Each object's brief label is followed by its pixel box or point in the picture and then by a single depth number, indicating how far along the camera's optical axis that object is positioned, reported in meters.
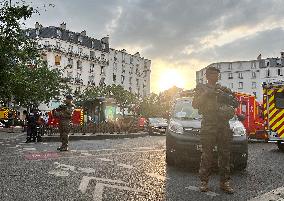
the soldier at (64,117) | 7.41
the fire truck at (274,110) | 8.32
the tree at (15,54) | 12.24
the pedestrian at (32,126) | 10.88
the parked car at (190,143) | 4.68
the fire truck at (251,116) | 11.27
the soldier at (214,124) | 3.50
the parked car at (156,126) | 17.21
